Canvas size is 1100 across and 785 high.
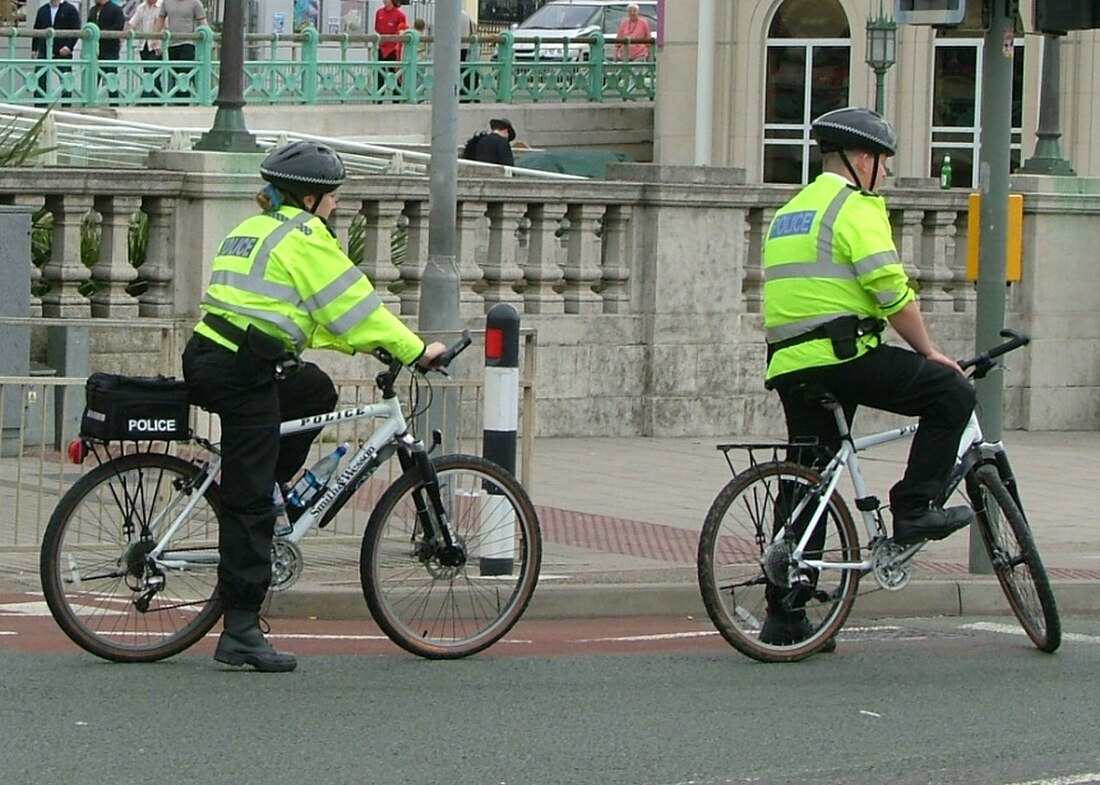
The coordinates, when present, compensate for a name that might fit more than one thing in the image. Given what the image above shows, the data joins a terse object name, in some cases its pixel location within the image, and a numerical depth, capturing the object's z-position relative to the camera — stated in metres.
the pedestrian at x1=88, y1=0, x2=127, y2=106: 26.89
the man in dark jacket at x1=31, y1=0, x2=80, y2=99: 26.42
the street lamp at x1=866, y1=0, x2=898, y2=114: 29.30
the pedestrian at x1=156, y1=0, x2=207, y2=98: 27.58
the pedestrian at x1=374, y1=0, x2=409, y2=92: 31.55
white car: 39.50
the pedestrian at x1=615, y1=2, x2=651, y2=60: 36.94
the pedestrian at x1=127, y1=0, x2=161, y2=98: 27.82
